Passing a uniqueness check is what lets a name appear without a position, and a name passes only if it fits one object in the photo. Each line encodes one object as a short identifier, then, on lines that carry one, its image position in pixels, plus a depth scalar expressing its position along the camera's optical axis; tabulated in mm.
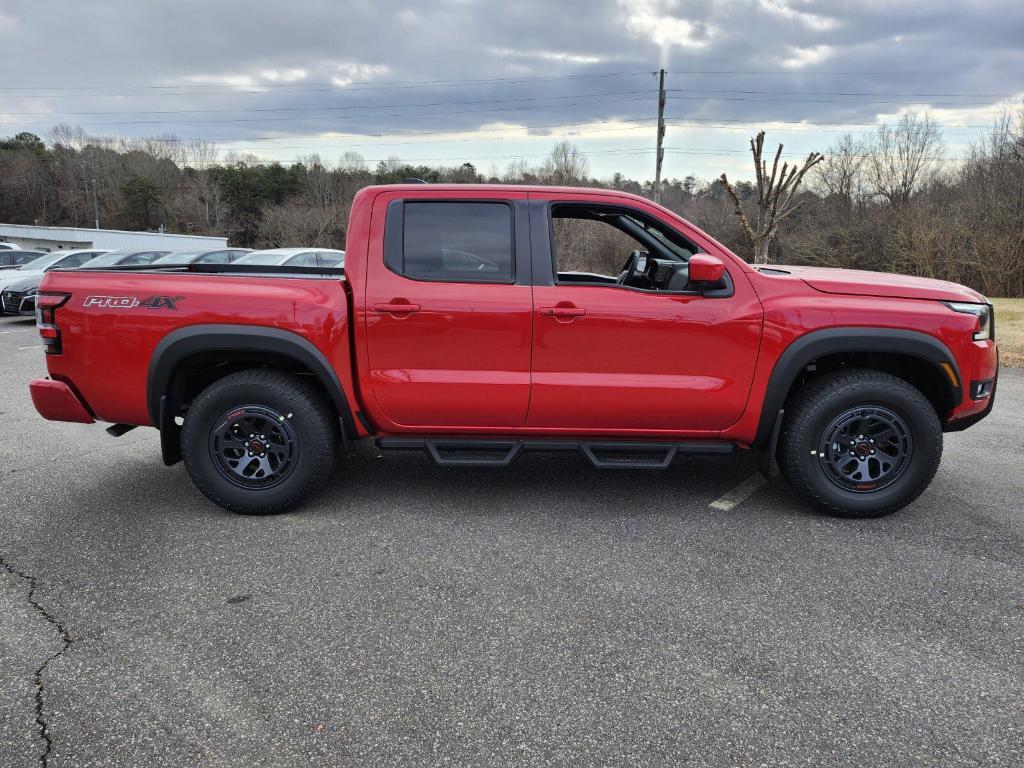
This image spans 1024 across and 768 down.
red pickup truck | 3789
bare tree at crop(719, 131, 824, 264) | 16538
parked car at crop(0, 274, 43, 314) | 14289
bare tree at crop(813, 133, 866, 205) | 38322
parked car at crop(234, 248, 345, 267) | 14219
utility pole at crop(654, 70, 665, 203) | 25169
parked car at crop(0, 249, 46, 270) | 17488
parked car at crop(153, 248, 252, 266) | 15312
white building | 47469
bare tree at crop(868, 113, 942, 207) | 35188
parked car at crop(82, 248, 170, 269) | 15076
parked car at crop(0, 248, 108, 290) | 14829
